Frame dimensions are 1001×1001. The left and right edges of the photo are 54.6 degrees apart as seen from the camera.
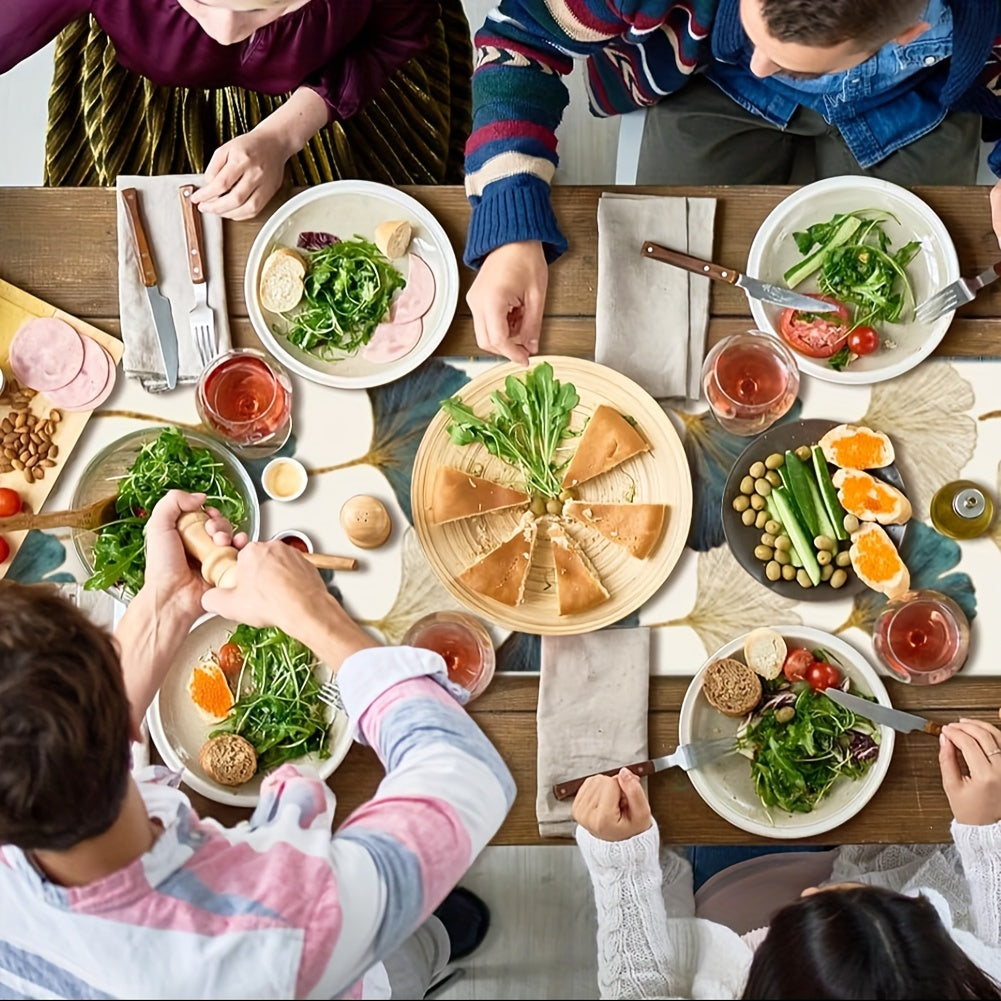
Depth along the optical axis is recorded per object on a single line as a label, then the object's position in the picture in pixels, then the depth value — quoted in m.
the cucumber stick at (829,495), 1.64
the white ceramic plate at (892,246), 1.67
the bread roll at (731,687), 1.60
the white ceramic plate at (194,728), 1.58
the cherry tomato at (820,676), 1.62
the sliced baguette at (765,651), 1.62
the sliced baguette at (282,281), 1.64
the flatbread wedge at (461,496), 1.62
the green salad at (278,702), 1.58
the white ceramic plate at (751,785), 1.60
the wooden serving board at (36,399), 1.63
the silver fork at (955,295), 1.65
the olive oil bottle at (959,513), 1.64
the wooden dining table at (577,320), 1.63
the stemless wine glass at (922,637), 1.62
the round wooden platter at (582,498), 1.64
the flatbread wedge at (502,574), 1.62
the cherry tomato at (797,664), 1.62
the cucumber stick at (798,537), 1.62
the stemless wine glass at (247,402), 1.62
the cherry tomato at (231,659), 1.61
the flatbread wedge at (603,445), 1.63
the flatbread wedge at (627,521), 1.63
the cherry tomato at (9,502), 1.61
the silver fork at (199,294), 1.66
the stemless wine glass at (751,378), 1.65
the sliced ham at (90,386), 1.64
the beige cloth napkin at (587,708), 1.63
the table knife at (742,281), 1.66
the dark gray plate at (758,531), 1.64
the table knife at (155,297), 1.65
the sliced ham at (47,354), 1.63
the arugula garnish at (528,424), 1.64
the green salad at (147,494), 1.59
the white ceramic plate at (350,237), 1.66
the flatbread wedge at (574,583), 1.62
